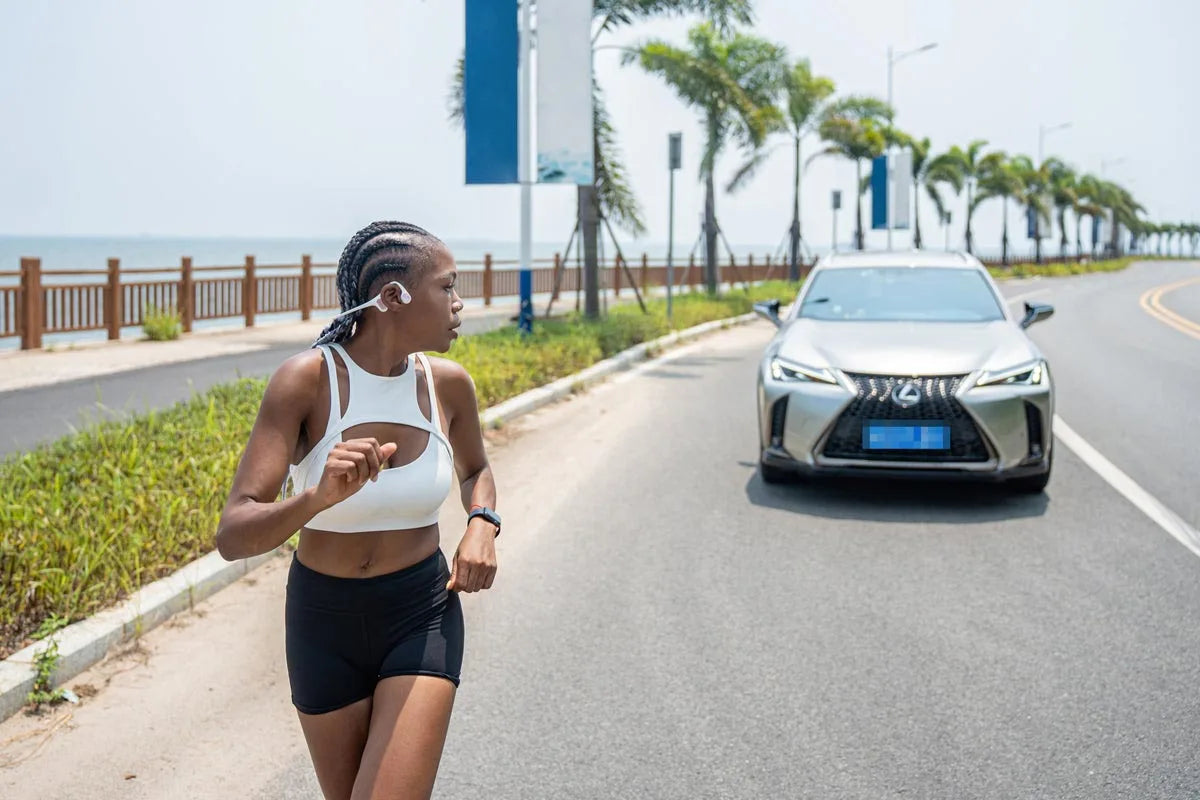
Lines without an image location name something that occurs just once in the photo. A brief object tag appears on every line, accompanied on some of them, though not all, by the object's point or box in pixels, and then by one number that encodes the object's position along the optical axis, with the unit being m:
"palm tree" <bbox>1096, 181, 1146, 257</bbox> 121.12
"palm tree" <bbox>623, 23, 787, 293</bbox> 26.77
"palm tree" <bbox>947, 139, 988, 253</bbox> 68.25
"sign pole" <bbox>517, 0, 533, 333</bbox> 16.73
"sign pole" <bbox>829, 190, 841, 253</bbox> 44.34
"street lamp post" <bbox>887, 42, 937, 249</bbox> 48.03
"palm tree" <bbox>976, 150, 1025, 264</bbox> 72.62
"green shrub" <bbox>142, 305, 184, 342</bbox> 20.14
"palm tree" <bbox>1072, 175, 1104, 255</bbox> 104.75
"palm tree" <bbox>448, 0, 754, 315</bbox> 22.22
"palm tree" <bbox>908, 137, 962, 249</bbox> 65.75
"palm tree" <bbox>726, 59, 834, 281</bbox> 39.75
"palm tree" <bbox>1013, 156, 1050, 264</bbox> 81.31
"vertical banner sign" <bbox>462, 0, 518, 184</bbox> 16.00
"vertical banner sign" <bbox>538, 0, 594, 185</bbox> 16.47
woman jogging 2.76
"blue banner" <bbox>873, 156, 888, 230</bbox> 48.22
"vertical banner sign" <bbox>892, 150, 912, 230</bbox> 47.35
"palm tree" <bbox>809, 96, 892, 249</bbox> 45.94
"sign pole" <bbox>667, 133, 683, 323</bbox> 21.14
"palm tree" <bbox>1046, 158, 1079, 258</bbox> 94.69
